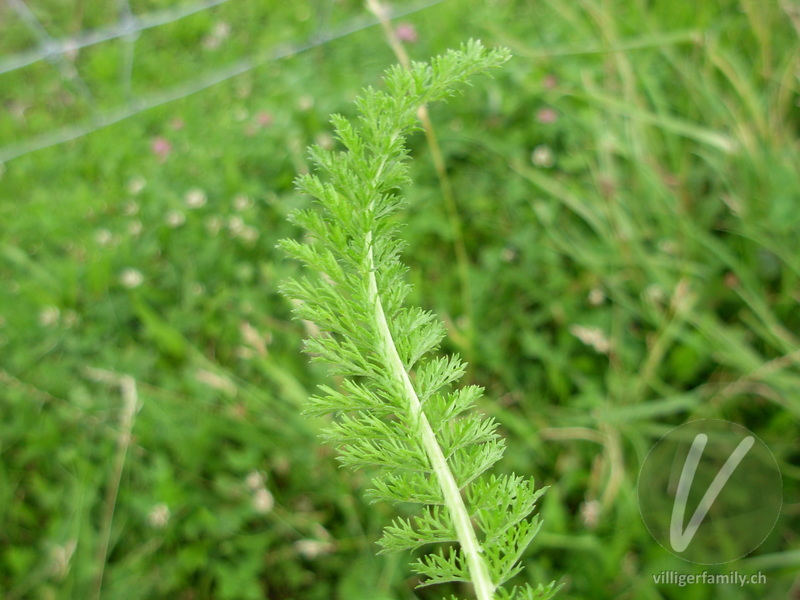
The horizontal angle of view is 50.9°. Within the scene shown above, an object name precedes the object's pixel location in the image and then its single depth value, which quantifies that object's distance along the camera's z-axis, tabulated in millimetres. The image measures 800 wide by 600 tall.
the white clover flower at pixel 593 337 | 574
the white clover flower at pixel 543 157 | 675
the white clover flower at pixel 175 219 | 729
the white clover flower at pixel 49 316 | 697
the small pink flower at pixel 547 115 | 692
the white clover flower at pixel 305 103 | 771
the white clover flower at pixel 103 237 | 742
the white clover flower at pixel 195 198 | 737
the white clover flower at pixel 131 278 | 699
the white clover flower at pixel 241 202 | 716
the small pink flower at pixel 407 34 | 796
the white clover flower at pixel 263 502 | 572
